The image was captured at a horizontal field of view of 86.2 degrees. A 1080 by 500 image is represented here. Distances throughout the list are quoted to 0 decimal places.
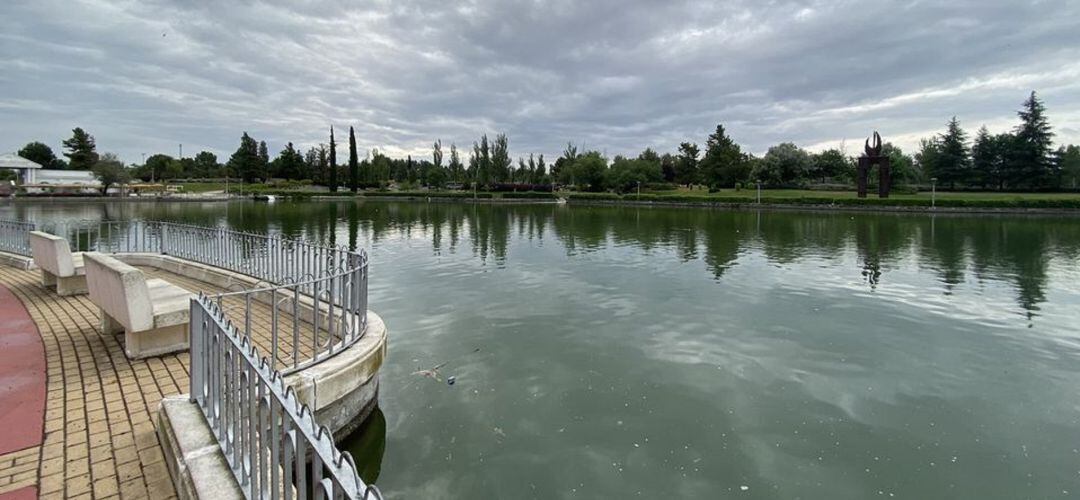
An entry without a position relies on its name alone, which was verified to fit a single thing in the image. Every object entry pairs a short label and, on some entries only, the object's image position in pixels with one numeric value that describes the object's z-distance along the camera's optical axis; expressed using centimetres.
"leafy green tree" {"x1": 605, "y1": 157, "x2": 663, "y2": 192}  7894
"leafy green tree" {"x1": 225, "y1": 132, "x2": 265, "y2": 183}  9894
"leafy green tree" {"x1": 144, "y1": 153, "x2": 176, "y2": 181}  10481
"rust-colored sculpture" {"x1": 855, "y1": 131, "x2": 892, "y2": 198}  5716
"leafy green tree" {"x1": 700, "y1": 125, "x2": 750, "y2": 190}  7475
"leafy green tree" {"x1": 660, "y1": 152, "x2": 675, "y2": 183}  9550
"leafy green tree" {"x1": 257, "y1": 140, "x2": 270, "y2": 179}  10081
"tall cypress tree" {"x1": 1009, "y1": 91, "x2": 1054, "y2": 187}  6112
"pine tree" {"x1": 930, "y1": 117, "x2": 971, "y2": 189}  6625
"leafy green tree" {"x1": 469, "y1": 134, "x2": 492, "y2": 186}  8775
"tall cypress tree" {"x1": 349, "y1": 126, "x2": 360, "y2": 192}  8388
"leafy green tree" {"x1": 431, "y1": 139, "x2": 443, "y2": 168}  10548
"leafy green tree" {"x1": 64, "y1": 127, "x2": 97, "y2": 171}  10006
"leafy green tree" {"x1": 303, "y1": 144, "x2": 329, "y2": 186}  9694
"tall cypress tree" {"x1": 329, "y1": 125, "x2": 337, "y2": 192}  8361
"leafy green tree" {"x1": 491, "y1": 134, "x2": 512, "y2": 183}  9144
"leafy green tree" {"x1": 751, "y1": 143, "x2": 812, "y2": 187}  7631
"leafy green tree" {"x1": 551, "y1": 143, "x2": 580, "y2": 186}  9175
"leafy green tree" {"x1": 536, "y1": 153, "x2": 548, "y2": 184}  9462
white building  8819
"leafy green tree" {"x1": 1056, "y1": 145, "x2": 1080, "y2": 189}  6505
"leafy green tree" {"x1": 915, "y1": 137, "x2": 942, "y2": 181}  6812
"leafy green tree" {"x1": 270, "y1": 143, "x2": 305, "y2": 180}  10188
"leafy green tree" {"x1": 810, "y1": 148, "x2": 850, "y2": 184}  7956
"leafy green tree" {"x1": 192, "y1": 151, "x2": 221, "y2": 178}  11078
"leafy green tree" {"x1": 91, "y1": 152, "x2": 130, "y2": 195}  7150
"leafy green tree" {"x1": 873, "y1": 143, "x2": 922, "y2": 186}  7425
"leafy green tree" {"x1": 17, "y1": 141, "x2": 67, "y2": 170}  10981
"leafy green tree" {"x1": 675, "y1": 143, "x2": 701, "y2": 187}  8644
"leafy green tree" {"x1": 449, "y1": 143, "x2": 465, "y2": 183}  9988
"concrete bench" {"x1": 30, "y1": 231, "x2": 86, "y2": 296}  783
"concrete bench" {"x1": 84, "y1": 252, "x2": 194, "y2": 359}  496
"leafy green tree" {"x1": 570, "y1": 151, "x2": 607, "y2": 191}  8412
